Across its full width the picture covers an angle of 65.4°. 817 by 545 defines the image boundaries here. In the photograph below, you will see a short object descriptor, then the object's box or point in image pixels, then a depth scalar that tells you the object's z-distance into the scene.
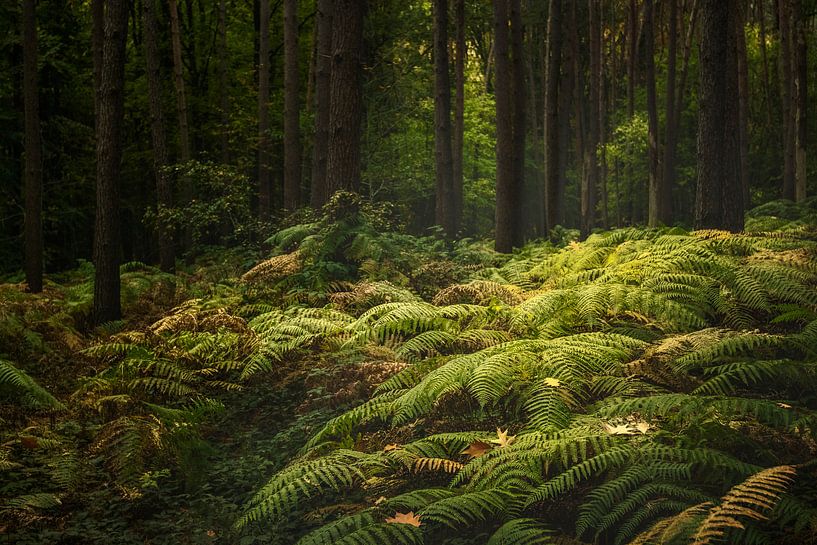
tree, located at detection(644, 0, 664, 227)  21.08
